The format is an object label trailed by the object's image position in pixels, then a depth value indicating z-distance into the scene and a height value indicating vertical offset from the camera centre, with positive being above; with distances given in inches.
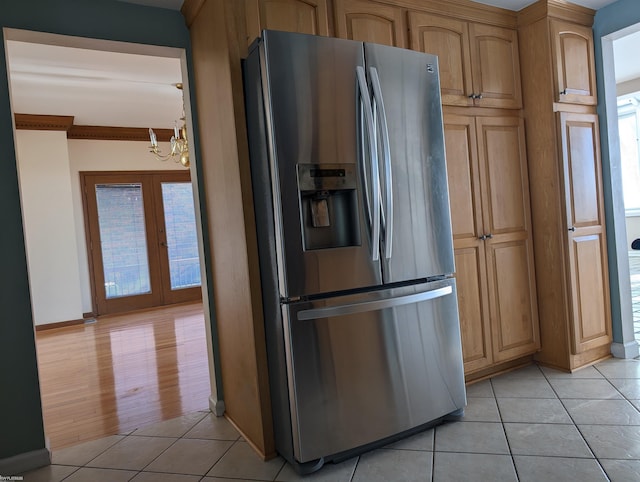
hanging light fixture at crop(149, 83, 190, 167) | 166.4 +37.1
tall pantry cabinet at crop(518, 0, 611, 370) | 108.7 +6.7
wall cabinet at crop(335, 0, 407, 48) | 88.5 +42.1
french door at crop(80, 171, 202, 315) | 247.1 +2.9
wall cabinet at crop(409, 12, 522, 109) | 99.8 +37.9
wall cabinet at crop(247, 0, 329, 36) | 79.4 +40.3
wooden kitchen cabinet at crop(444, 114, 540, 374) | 102.7 -5.9
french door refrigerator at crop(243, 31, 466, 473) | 71.9 -2.7
